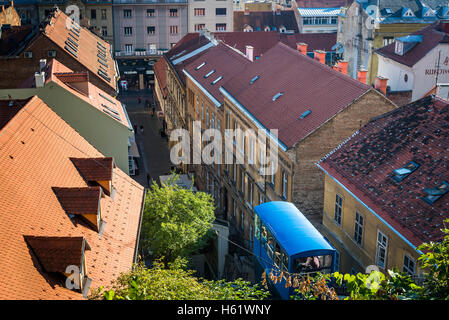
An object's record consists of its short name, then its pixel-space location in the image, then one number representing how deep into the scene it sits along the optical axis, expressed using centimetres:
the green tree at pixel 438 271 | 1308
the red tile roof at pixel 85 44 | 5278
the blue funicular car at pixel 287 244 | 2703
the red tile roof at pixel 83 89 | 3756
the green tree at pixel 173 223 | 3197
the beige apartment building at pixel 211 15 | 9694
